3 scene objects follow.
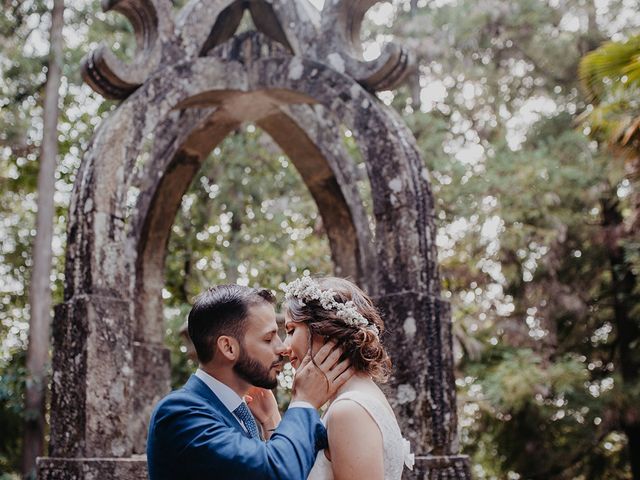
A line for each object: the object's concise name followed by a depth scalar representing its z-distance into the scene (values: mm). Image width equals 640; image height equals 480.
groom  2578
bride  2754
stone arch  5086
